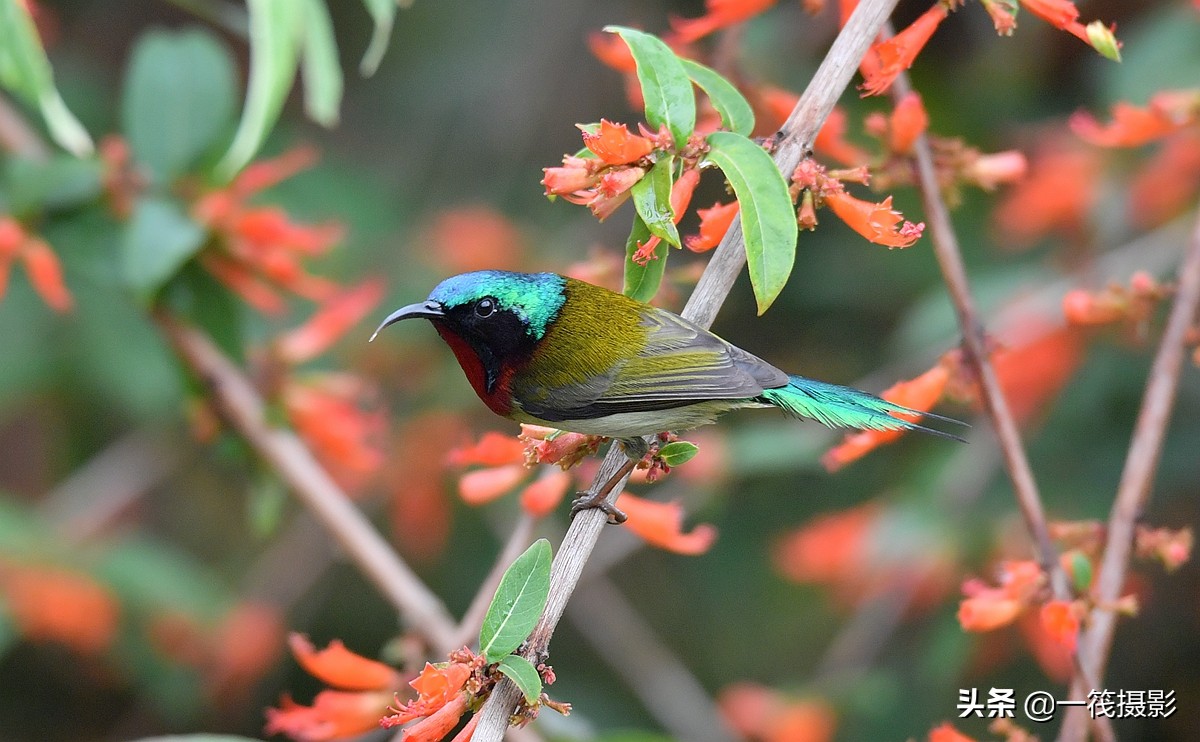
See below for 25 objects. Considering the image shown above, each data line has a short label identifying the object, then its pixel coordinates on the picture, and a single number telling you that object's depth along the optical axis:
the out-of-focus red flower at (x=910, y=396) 2.46
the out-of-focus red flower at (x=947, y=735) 2.45
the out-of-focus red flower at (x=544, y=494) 2.48
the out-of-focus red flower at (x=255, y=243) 2.54
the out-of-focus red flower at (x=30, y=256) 2.53
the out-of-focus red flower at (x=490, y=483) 2.48
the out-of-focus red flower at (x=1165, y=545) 2.46
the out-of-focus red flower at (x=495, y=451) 2.47
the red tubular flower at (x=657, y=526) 2.47
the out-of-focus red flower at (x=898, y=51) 2.45
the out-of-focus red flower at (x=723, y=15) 2.47
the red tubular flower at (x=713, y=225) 2.44
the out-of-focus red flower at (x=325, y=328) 2.56
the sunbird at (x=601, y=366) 2.46
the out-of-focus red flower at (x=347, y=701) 2.47
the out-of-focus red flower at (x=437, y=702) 2.42
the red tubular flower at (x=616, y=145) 2.42
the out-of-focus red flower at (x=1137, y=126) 2.50
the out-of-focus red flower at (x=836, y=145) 2.48
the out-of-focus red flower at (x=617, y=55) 2.48
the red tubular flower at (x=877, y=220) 2.44
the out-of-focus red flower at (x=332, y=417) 2.55
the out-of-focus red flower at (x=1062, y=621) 2.45
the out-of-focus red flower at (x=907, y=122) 2.46
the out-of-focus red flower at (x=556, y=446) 2.45
